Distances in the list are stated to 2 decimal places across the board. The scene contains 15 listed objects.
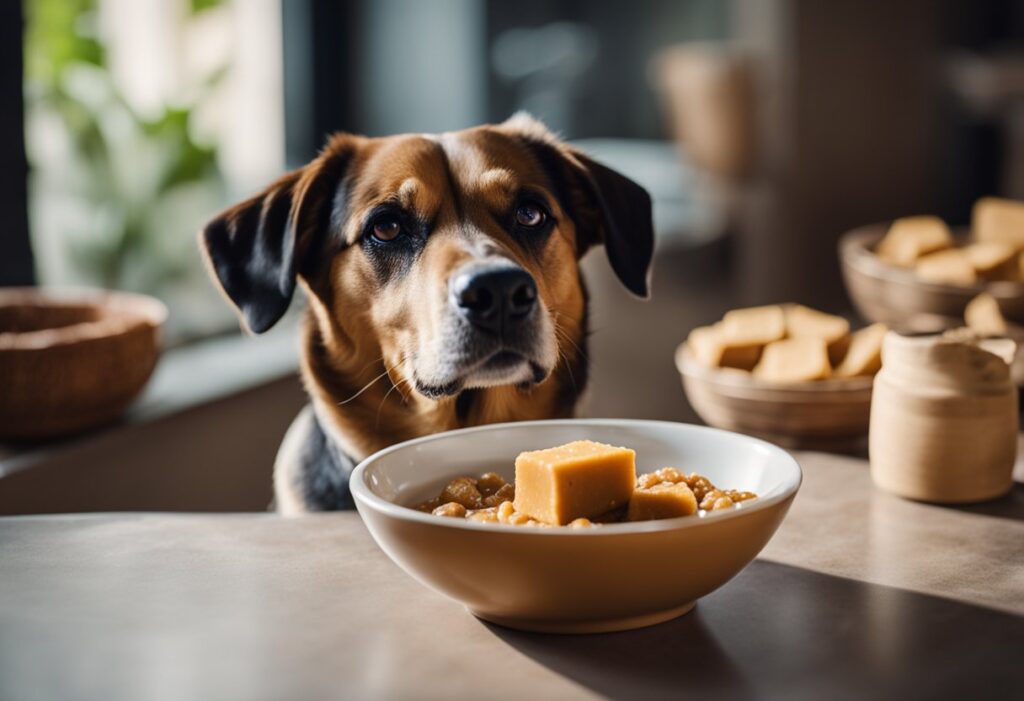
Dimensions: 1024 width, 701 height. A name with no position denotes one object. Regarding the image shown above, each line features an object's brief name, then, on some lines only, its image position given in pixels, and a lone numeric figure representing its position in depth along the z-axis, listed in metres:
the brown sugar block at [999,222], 2.22
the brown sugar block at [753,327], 1.75
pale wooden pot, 1.38
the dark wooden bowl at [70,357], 2.05
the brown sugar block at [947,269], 1.98
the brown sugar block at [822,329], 1.73
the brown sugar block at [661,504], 1.03
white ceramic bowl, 0.92
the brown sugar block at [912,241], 2.15
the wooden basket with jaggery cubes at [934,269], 1.94
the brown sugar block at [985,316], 1.83
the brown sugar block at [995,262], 2.00
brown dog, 1.63
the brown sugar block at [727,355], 1.72
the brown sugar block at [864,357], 1.66
